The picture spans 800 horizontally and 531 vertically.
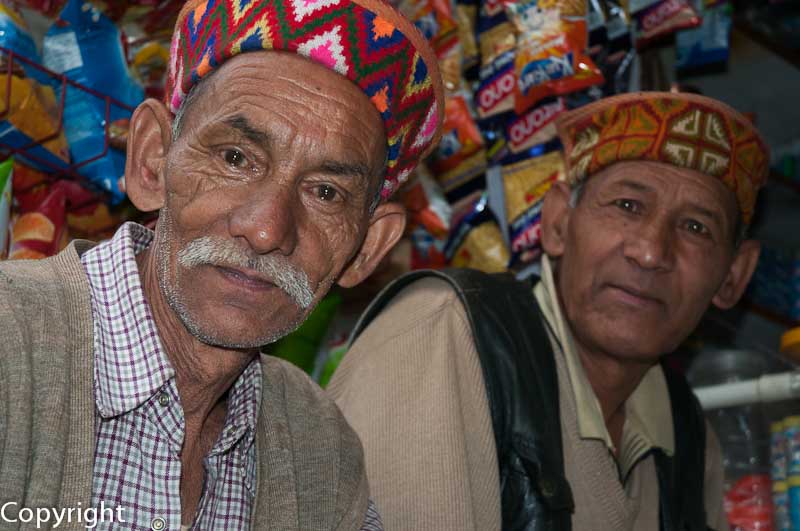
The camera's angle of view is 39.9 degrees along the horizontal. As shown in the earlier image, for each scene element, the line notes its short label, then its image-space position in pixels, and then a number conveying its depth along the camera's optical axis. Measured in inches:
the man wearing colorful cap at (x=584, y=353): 89.0
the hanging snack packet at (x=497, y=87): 127.4
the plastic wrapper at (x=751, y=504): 124.3
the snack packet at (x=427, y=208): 122.3
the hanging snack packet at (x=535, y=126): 128.3
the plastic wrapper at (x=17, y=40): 85.3
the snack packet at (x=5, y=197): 82.2
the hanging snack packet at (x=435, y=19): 122.6
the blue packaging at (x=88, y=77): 91.3
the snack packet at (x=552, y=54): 123.6
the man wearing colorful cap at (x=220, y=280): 62.0
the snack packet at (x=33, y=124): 84.1
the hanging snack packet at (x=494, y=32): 128.6
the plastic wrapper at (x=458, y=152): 124.0
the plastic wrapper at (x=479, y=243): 128.1
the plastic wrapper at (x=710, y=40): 150.9
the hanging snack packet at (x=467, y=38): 131.6
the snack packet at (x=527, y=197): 126.3
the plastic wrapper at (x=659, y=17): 136.9
